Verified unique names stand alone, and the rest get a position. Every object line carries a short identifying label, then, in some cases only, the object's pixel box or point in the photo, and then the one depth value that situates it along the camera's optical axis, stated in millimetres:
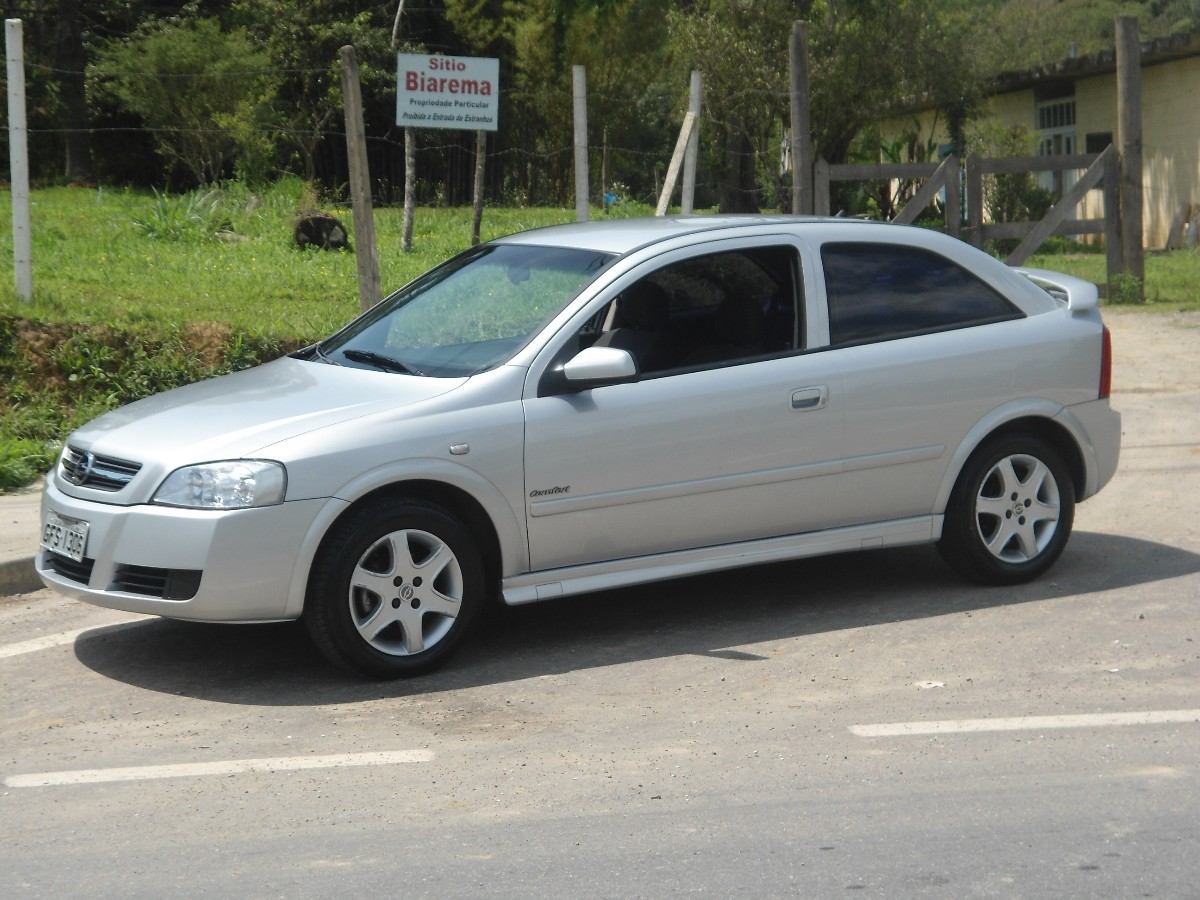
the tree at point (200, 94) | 27094
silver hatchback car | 5762
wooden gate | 17031
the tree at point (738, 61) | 27703
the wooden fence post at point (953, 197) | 17031
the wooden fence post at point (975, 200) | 17078
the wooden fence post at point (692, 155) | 14633
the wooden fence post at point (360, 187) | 10961
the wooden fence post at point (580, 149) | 12828
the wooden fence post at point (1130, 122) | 17219
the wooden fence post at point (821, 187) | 16953
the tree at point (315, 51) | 29812
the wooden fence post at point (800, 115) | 15250
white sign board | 12914
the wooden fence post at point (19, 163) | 11148
